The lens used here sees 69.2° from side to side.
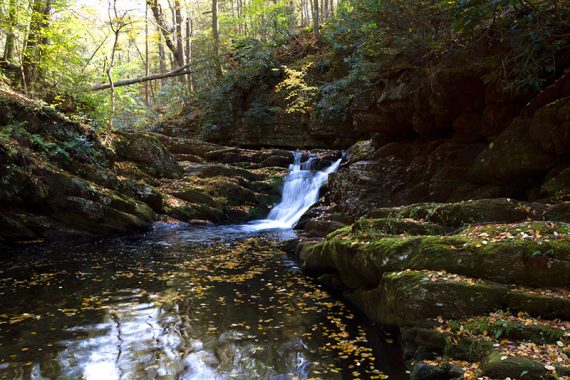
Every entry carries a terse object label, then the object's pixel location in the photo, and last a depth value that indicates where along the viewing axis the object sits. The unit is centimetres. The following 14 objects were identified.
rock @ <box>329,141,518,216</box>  1150
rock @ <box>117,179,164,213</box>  1629
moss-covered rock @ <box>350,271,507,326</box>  541
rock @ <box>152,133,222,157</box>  2434
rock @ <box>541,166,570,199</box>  846
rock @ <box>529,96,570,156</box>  866
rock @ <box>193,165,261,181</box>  2092
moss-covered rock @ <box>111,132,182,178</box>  1907
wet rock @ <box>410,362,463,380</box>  448
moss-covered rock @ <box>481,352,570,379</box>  393
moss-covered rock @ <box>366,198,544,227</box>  777
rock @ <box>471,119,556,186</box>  939
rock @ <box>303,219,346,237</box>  1285
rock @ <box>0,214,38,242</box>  1224
